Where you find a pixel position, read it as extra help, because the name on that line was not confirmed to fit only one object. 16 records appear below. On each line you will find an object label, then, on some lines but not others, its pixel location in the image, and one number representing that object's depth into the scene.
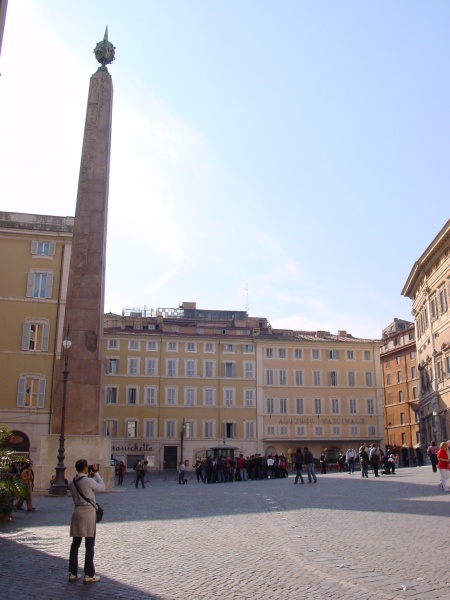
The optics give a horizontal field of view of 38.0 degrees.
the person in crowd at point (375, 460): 25.88
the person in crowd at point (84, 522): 6.31
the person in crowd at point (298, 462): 22.82
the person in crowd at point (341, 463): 38.50
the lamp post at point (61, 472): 17.47
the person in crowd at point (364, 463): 25.80
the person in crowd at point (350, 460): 30.52
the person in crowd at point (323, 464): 35.31
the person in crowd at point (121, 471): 29.39
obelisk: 19.12
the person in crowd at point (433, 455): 26.33
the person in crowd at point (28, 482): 13.00
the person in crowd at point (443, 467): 16.41
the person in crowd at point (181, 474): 30.40
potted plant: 10.91
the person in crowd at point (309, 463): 21.95
